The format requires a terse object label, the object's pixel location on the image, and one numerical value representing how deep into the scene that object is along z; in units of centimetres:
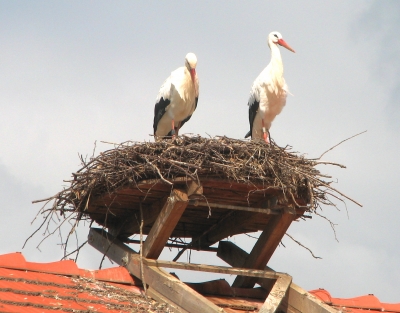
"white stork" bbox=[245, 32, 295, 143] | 2023
